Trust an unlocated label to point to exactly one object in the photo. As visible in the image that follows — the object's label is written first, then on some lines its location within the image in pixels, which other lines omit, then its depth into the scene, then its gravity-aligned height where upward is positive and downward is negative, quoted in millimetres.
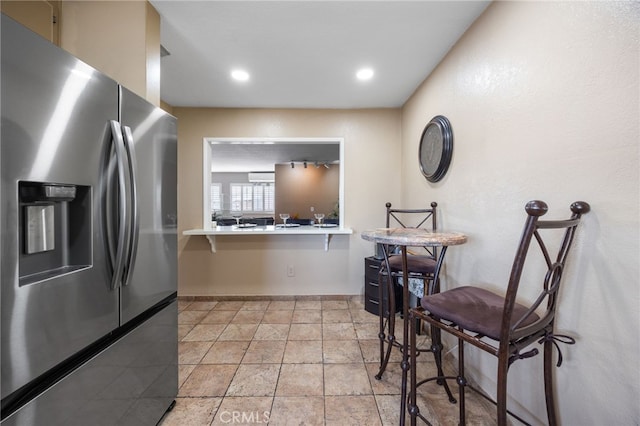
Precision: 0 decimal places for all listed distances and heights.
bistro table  1243 -168
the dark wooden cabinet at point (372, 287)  2736 -882
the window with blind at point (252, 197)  8586 +395
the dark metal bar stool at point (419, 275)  1547 -471
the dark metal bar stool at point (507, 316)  802 -428
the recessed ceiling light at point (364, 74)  2211 +1229
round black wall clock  1924 +513
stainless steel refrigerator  686 -122
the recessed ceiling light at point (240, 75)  2234 +1218
